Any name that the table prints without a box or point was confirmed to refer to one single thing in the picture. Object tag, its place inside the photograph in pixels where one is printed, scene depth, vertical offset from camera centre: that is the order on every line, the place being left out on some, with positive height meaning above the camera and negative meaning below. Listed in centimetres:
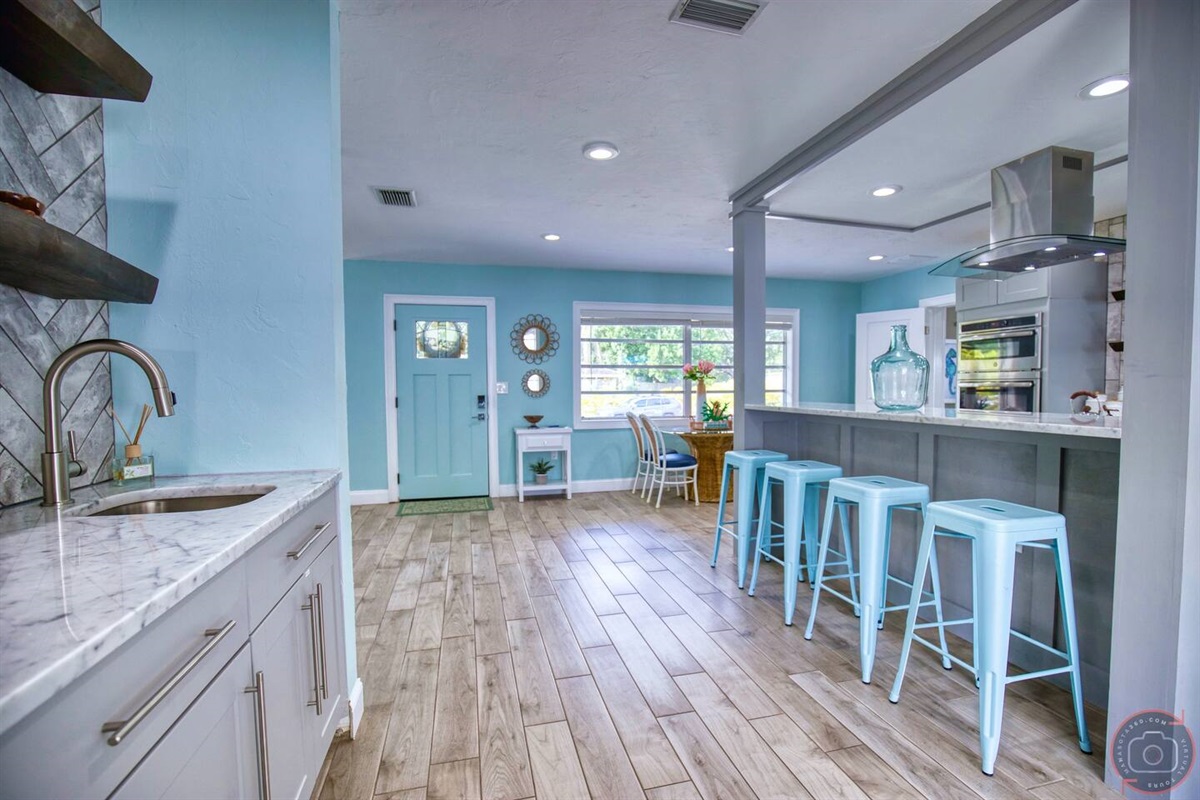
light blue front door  529 -21
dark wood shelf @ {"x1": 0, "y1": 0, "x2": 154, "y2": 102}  112 +76
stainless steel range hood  238 +77
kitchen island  184 -43
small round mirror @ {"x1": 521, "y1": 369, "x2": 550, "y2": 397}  559 -4
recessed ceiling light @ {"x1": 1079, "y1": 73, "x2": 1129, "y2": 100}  214 +120
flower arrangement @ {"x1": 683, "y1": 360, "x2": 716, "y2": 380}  555 +8
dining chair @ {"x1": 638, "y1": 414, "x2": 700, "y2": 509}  510 -82
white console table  530 -67
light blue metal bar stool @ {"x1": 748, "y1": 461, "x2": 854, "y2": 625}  256 -70
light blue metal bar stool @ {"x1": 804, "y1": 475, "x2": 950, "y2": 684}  206 -65
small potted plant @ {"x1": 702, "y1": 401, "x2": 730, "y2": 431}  534 -40
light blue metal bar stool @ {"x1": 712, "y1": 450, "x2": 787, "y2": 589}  310 -65
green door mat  495 -122
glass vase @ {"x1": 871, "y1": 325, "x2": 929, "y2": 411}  252 +0
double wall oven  411 +11
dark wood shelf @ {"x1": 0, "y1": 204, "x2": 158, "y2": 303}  103 +26
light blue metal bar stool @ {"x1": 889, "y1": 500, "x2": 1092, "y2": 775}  158 -66
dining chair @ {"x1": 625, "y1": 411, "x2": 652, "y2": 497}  548 -79
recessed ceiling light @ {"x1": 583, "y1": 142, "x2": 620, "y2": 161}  274 +120
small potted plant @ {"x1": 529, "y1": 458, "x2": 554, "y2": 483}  550 -94
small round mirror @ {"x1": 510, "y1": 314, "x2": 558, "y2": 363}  554 +42
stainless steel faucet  126 -5
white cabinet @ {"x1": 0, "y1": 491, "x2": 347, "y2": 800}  56 -48
